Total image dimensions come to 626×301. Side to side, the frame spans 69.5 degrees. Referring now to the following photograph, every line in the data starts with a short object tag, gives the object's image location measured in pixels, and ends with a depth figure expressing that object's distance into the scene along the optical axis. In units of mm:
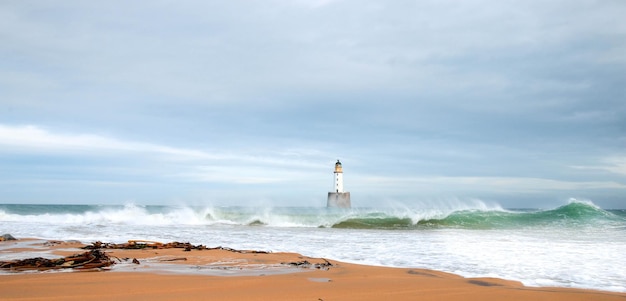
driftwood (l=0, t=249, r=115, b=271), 5512
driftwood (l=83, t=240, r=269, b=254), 8234
